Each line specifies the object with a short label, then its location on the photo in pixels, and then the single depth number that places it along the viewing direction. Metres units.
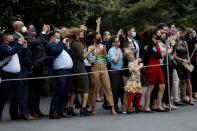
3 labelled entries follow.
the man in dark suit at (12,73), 12.75
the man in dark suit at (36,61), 13.22
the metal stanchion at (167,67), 14.13
